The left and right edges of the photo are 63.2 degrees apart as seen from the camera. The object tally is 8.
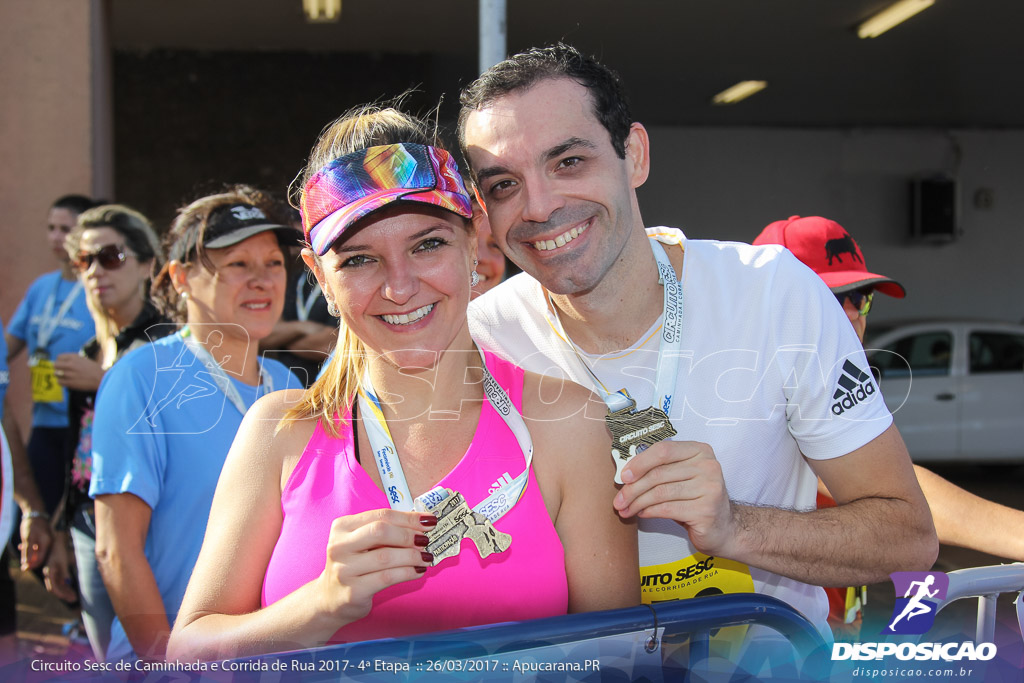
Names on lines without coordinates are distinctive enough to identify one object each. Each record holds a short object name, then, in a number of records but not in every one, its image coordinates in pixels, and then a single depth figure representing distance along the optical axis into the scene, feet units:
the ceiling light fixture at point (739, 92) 36.83
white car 29.12
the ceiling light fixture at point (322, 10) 28.55
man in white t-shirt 6.79
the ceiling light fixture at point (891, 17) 27.08
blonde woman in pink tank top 5.51
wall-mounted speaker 43.01
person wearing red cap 7.53
